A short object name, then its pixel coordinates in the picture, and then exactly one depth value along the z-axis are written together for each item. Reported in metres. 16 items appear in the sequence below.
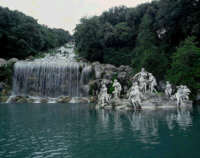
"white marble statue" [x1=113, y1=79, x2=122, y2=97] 28.12
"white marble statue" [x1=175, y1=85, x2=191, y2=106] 24.25
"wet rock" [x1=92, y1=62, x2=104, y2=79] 38.53
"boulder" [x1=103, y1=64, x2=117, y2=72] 39.91
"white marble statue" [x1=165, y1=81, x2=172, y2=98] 26.09
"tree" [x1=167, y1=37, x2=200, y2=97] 28.08
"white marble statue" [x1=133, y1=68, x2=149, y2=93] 25.39
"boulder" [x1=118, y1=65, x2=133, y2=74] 40.66
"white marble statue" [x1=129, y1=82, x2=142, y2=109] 22.48
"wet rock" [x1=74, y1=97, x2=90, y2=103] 35.97
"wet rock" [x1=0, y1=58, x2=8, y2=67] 40.35
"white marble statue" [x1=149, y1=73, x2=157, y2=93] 25.37
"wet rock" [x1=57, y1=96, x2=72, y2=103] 35.98
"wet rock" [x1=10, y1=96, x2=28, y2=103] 35.57
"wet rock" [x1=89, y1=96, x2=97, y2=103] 35.89
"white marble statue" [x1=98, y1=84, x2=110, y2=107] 26.47
